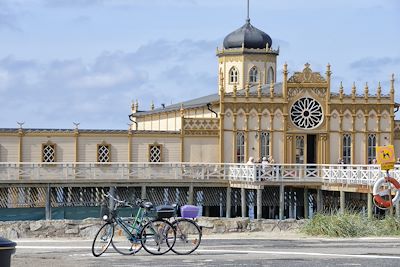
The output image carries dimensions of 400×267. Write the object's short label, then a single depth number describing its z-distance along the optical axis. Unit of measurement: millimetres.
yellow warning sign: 33625
